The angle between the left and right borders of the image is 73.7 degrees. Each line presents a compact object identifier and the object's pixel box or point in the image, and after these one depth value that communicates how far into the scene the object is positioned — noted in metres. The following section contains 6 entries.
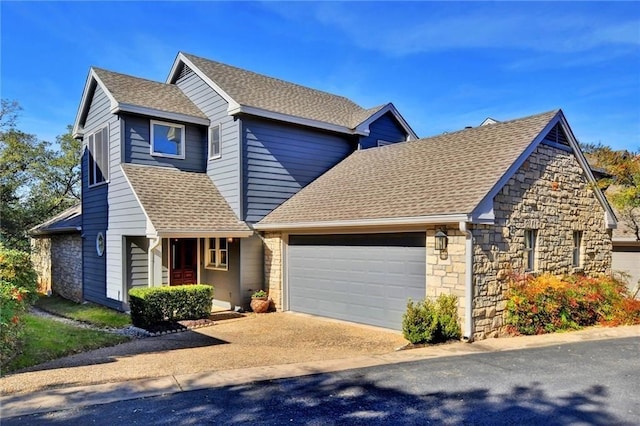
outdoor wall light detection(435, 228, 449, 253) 8.95
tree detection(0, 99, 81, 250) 21.53
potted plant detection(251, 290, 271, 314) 12.49
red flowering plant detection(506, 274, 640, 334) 9.34
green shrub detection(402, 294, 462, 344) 8.51
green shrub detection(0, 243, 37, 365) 6.55
